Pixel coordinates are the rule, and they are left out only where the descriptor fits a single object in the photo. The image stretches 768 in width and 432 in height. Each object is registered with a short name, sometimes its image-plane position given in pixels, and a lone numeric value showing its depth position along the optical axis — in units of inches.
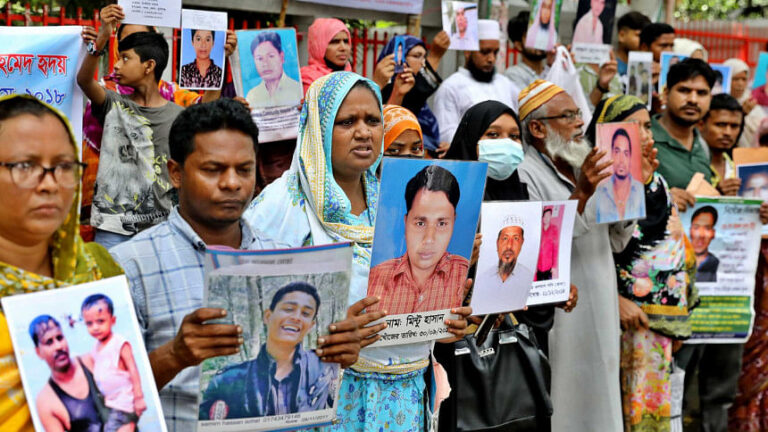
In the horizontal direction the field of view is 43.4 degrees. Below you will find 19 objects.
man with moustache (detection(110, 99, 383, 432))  94.0
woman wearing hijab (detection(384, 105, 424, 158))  169.2
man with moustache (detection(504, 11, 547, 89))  328.8
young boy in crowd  180.4
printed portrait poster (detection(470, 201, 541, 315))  147.6
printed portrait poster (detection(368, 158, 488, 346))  118.3
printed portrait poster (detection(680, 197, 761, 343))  231.6
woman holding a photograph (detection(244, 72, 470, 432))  127.3
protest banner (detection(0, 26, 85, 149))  169.3
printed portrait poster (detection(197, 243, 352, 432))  87.4
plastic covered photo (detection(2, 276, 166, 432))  78.5
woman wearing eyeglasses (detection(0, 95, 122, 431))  80.1
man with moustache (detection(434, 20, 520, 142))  292.0
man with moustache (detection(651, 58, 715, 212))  243.4
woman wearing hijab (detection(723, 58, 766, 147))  352.5
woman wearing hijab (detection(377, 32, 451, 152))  262.9
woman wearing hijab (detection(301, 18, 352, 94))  248.8
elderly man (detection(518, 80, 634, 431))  195.8
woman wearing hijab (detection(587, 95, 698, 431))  206.4
